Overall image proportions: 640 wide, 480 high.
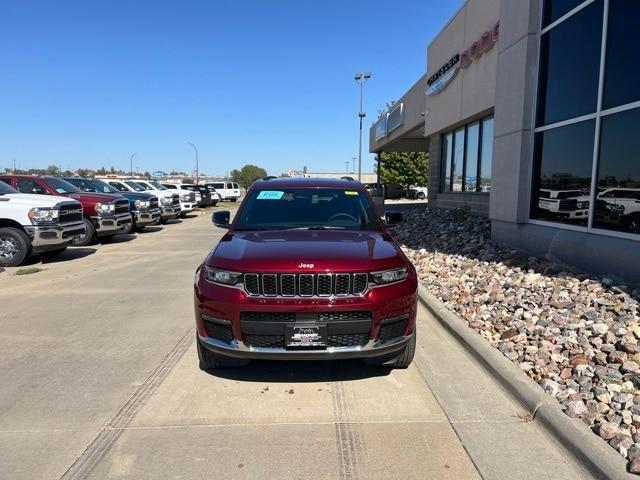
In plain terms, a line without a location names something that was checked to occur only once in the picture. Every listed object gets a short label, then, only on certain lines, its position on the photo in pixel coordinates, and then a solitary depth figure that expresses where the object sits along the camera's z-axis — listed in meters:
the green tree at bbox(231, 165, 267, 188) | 115.06
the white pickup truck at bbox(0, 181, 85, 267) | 10.14
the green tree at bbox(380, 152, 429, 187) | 53.97
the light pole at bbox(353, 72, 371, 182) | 38.29
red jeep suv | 3.69
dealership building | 6.21
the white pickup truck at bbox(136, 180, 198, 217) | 26.27
